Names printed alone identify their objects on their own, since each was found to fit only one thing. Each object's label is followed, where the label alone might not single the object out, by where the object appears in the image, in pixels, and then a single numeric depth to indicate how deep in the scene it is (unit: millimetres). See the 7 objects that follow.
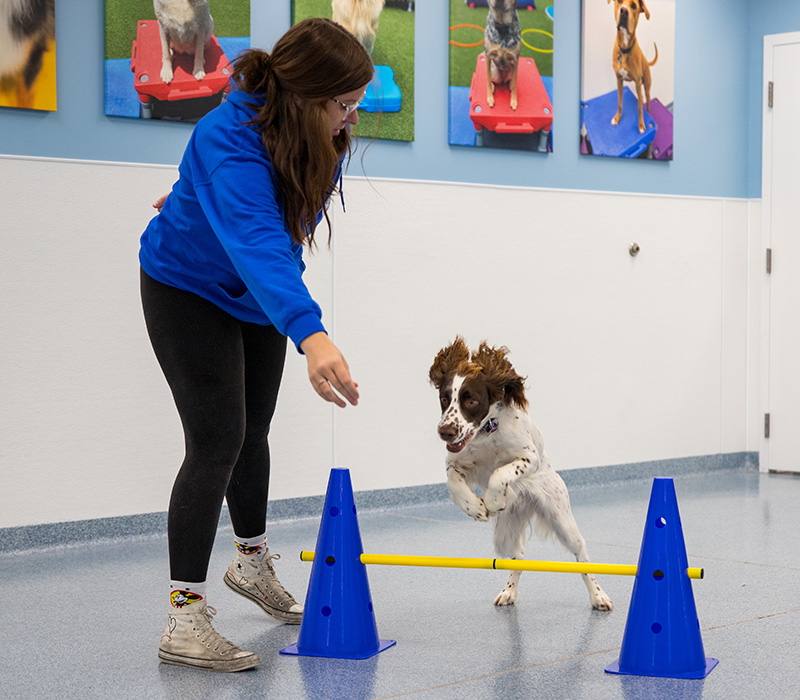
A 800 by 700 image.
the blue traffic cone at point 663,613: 2102
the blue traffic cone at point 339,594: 2250
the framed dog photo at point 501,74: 4352
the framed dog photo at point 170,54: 3535
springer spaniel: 2400
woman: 1766
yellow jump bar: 2164
